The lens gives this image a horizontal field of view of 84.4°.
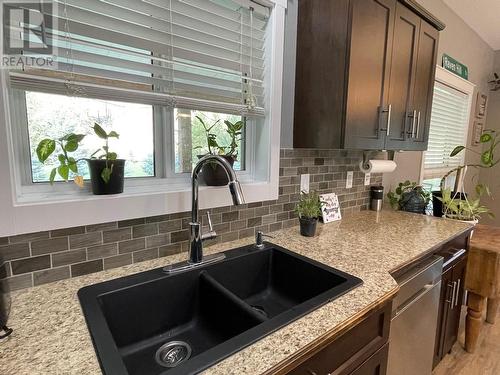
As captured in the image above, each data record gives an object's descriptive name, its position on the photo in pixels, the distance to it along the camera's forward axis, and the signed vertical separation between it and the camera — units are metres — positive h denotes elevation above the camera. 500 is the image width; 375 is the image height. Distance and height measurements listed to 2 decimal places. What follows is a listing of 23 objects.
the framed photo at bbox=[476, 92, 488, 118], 3.58 +0.66
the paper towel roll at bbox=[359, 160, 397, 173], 1.83 -0.10
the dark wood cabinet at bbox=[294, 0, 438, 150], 1.32 +0.41
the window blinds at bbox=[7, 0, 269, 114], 0.89 +0.37
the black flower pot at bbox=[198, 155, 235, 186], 1.23 -0.11
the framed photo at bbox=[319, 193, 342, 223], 1.75 -0.36
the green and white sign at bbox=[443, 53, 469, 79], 2.71 +0.90
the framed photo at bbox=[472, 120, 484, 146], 3.65 +0.31
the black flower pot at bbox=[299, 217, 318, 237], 1.45 -0.39
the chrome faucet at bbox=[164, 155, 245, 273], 0.94 -0.31
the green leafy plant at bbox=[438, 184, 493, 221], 2.00 -0.40
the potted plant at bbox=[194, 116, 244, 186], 1.24 -0.01
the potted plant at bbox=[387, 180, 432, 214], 2.17 -0.36
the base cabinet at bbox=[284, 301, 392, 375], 0.71 -0.60
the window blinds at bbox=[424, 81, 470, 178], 2.93 +0.29
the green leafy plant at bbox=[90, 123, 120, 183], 0.96 -0.03
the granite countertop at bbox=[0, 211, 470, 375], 0.60 -0.46
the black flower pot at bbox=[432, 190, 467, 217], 2.27 -0.42
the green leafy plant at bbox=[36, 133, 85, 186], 0.91 -0.04
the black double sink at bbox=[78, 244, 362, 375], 0.76 -0.52
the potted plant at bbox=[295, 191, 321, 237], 1.45 -0.33
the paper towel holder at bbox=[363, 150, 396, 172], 1.88 -0.03
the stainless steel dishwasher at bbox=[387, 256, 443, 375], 1.17 -0.76
